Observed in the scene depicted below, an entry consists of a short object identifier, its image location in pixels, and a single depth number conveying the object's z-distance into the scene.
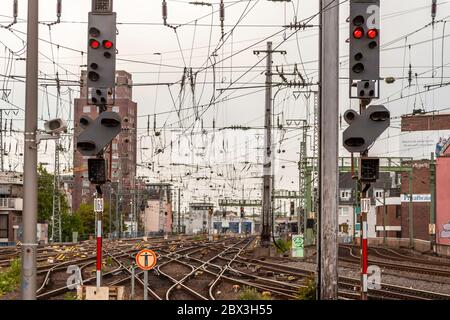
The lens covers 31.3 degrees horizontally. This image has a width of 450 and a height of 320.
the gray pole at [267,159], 42.88
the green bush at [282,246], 50.92
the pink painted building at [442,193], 65.31
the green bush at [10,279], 23.68
